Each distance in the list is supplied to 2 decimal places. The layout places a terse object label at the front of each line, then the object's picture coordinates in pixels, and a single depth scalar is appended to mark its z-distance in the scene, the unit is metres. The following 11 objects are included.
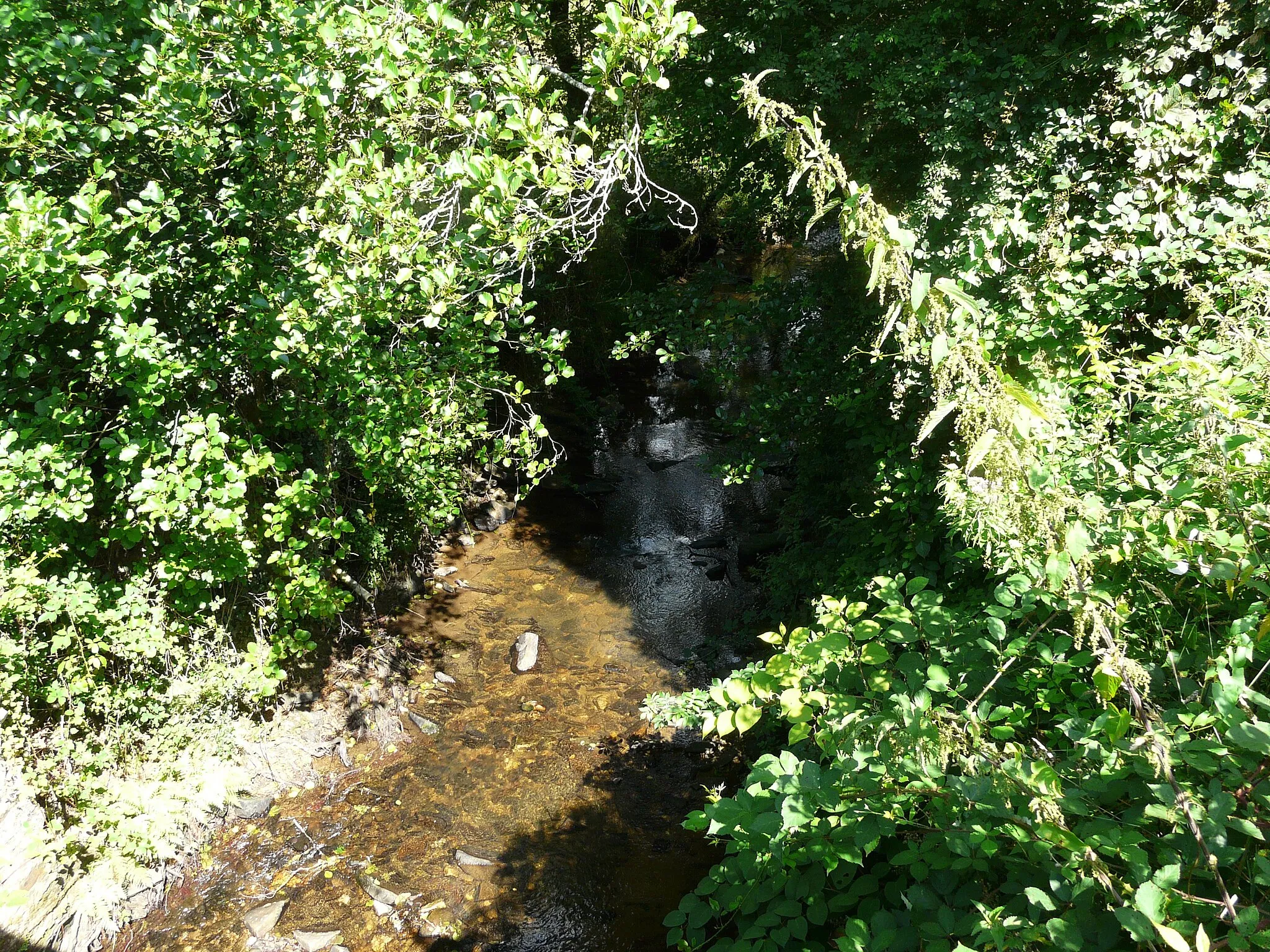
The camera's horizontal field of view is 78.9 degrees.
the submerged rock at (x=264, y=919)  4.43
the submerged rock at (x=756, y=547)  7.71
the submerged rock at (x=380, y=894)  4.62
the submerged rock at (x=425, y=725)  5.93
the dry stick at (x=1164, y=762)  1.43
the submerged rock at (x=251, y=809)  5.14
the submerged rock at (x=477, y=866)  4.81
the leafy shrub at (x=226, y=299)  3.39
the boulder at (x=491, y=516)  8.50
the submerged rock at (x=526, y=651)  6.57
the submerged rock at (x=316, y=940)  4.35
